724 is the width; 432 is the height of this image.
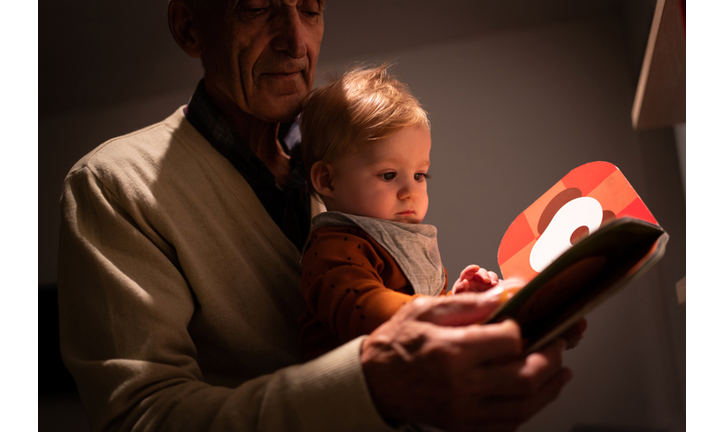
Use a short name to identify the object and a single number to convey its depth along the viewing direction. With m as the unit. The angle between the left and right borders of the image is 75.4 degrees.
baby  0.81
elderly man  0.52
